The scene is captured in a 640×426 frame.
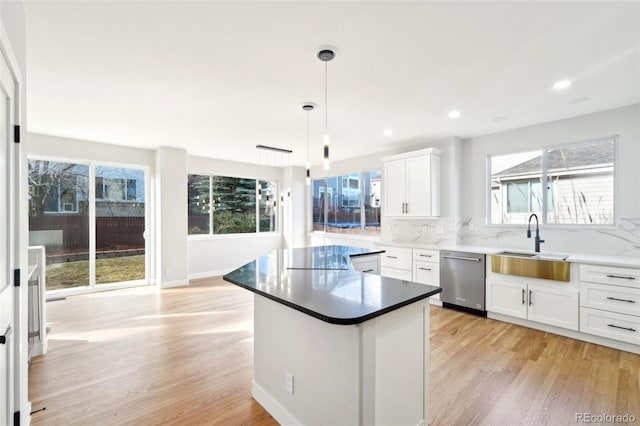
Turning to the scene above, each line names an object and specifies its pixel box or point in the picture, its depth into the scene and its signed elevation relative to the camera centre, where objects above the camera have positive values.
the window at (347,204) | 6.21 +0.24
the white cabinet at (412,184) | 4.75 +0.50
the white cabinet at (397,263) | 4.79 -0.81
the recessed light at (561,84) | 2.78 +1.23
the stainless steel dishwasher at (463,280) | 3.98 -0.94
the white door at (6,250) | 1.46 -0.18
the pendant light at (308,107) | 3.29 +1.22
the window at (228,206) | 6.43 +0.21
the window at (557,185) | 3.64 +0.38
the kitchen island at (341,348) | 1.50 -0.78
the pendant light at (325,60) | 2.25 +1.22
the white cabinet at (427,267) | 4.45 -0.83
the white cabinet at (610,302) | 2.93 -0.92
